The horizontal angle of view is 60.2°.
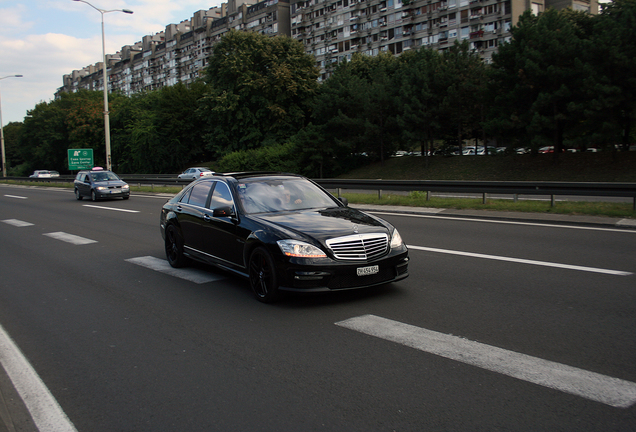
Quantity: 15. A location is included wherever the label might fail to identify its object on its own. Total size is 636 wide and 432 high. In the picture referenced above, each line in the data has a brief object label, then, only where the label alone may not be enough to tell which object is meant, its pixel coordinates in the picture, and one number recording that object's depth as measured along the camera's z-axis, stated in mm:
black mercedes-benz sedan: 5871
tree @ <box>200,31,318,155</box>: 56594
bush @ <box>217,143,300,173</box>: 51312
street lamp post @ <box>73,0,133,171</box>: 35000
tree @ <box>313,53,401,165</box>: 48875
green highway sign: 45562
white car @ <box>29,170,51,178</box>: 71625
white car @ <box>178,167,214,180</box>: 42875
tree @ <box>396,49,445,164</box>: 44500
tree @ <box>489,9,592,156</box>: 34656
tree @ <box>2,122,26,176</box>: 124438
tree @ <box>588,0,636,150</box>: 32094
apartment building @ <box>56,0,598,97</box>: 69562
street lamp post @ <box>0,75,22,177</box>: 59703
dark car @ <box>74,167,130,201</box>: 26031
